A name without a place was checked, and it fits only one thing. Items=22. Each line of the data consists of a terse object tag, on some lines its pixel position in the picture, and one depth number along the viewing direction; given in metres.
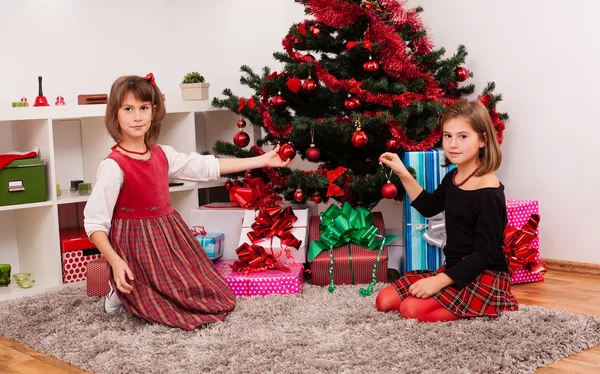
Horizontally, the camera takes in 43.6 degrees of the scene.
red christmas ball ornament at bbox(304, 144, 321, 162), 2.62
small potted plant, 3.24
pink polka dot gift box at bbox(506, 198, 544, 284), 2.66
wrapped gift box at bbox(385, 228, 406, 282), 2.75
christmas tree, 2.63
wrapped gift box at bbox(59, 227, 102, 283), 2.86
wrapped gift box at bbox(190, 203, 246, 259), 2.85
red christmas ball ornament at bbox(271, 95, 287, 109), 2.75
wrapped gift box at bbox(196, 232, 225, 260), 2.73
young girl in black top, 2.13
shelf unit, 2.79
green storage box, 2.70
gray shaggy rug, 1.82
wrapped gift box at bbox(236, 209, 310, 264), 2.65
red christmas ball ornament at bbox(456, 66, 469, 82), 2.86
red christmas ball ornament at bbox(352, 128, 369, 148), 2.53
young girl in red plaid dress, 2.23
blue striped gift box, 2.58
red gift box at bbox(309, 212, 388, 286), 2.62
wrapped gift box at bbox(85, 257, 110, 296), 2.60
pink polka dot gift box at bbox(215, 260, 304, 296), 2.53
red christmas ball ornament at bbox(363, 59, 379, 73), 2.61
